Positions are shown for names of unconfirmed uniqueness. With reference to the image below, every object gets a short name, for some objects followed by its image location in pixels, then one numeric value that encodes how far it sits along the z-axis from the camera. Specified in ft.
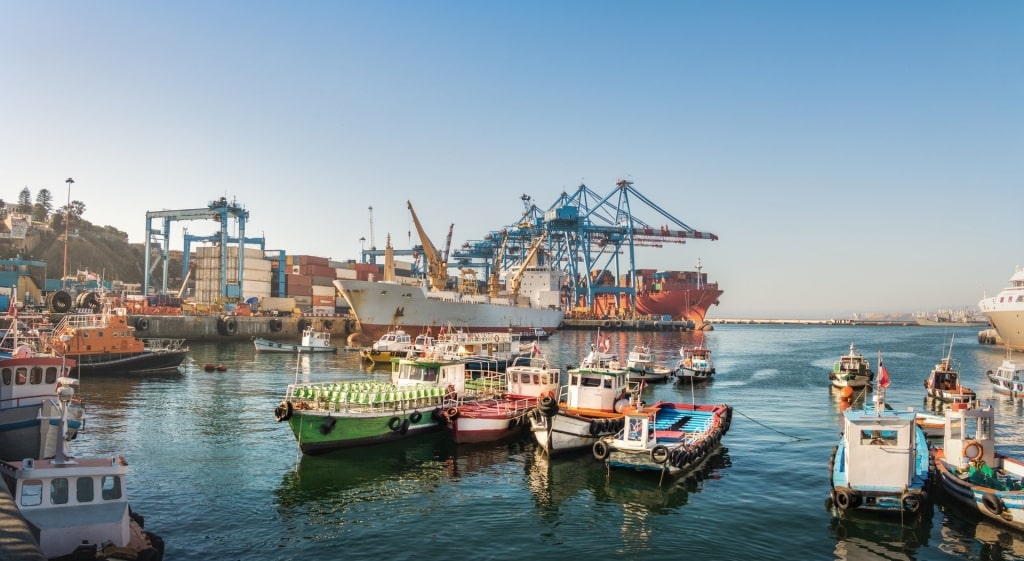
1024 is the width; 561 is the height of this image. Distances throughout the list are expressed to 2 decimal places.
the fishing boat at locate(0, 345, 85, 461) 72.13
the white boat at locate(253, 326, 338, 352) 266.98
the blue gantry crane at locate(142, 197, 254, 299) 390.62
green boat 89.71
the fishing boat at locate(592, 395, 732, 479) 80.79
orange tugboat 172.86
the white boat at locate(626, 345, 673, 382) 187.42
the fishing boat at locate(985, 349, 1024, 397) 162.30
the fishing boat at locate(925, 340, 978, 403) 144.51
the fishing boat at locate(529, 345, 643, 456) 93.81
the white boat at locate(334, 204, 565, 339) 299.79
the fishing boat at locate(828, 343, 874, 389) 165.17
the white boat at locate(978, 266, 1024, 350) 305.73
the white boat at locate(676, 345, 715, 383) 194.59
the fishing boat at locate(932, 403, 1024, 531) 62.85
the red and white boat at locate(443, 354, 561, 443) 100.73
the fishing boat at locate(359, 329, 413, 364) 214.28
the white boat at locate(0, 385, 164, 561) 45.52
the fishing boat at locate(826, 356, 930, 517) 65.16
